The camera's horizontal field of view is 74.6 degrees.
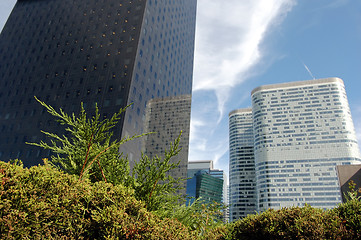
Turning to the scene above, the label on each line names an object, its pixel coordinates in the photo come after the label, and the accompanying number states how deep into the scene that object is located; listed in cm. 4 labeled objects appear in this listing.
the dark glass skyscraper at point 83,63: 5025
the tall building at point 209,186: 19038
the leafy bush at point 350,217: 648
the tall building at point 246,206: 19638
